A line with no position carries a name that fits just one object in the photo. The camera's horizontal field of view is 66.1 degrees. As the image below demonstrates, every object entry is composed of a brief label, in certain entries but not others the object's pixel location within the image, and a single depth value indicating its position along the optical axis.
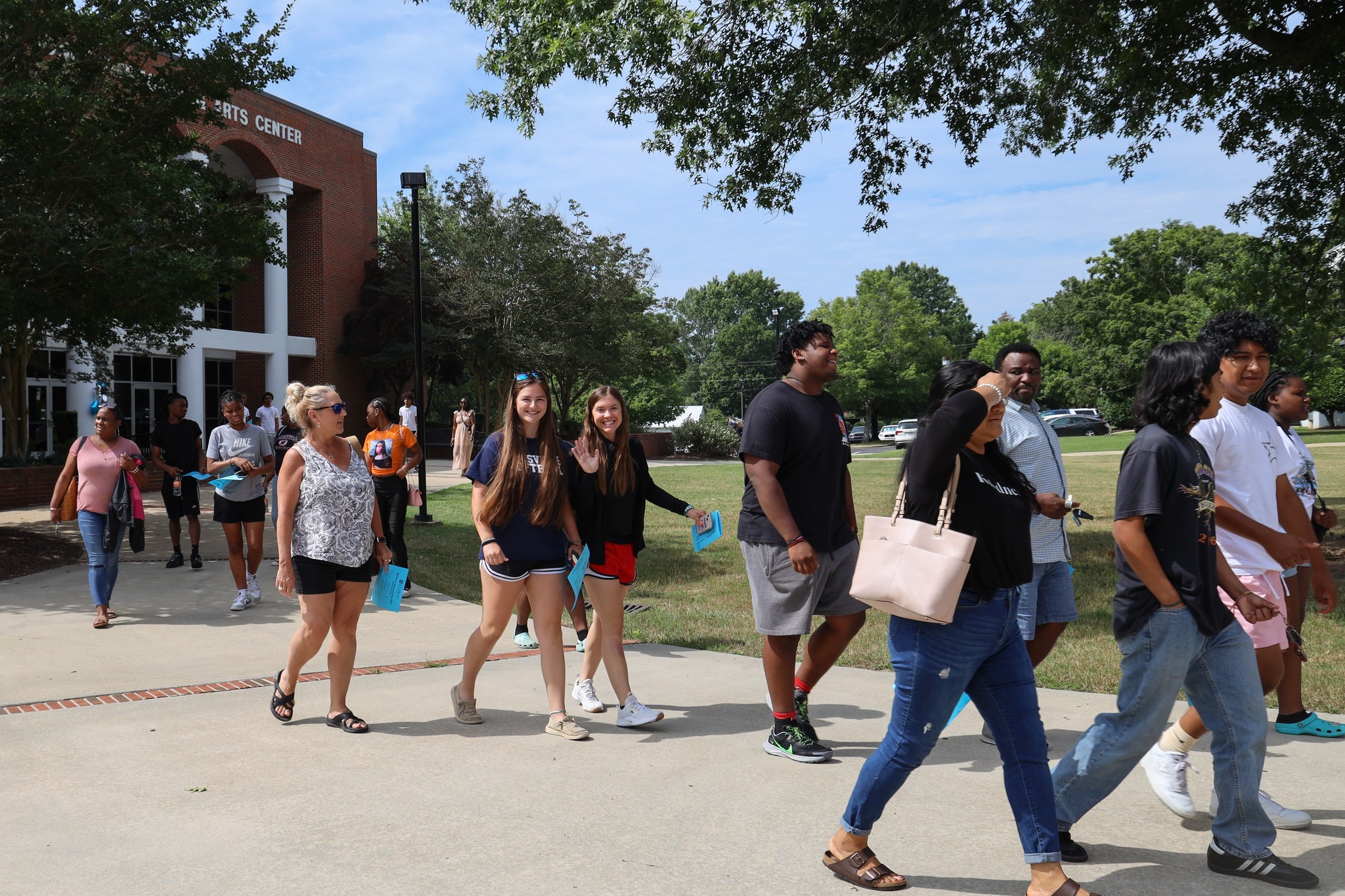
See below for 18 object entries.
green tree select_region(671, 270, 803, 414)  101.38
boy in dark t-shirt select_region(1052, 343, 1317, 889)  3.39
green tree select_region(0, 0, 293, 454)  10.75
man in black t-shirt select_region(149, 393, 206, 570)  11.13
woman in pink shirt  8.12
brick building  33.09
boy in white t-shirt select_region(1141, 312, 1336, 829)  3.98
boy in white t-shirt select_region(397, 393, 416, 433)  23.15
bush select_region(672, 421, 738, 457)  44.78
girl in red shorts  5.49
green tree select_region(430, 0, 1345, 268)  10.67
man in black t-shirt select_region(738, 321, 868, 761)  4.66
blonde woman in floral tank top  5.28
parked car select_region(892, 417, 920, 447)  56.97
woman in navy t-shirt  5.20
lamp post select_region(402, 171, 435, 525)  15.64
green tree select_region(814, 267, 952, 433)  71.94
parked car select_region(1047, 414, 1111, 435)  60.53
